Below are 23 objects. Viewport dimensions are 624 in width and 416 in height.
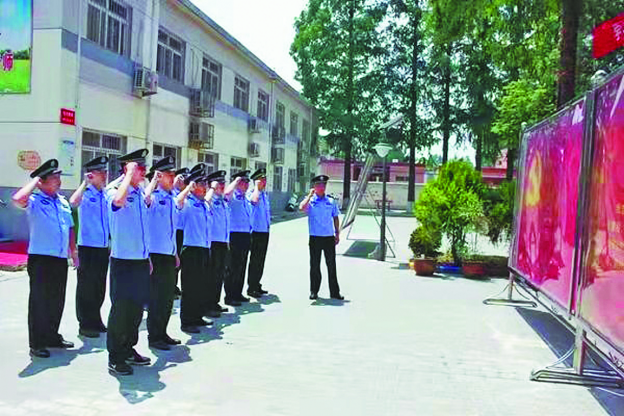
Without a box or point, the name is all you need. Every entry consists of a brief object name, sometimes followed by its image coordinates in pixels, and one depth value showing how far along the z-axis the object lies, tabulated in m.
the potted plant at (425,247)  11.98
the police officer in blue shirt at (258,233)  9.05
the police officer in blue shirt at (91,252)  6.56
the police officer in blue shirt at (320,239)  9.06
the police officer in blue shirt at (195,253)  6.85
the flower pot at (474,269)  11.86
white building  13.02
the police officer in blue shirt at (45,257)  5.73
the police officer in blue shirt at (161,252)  5.96
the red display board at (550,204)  5.77
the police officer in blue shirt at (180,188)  7.43
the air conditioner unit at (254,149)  27.92
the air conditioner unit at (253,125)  27.62
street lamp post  14.09
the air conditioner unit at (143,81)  16.06
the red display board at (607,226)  4.29
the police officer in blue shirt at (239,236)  8.52
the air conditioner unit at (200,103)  20.25
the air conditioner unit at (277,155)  32.53
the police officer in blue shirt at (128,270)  5.25
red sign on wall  12.99
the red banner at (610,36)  6.85
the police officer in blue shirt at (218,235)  7.57
